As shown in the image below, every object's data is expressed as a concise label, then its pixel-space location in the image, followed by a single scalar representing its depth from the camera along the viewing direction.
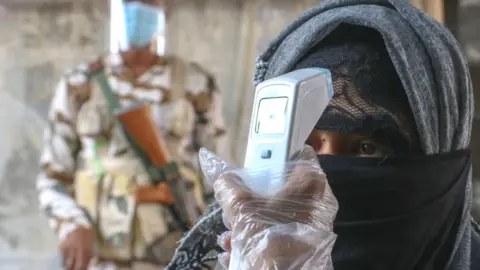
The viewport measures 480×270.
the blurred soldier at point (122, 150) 1.65
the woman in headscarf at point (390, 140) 0.73
